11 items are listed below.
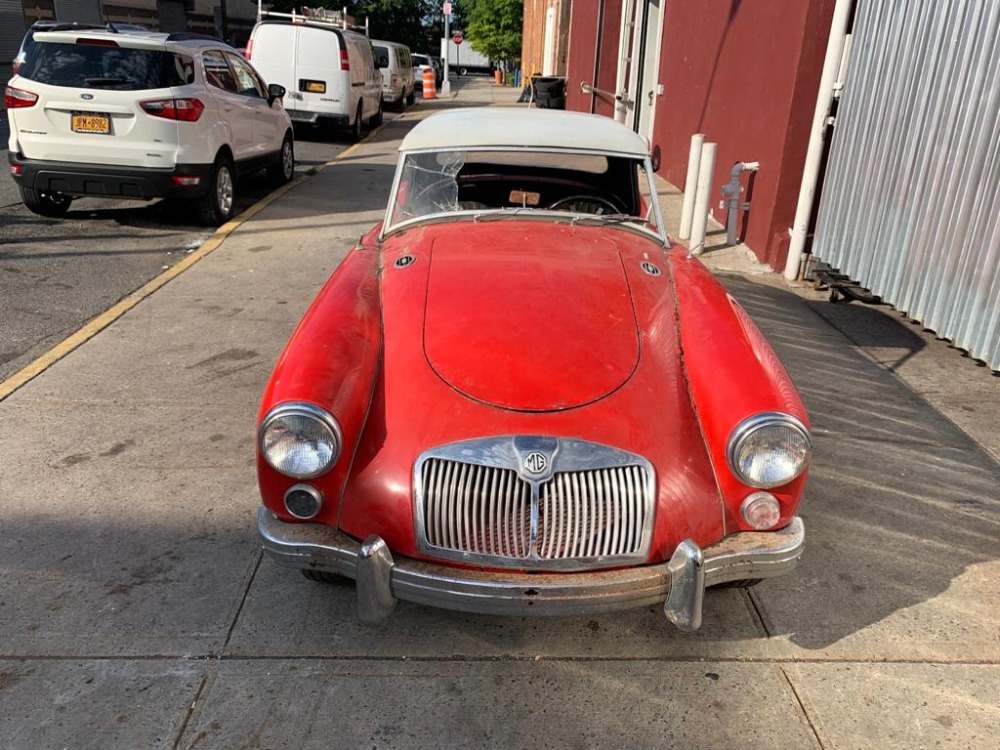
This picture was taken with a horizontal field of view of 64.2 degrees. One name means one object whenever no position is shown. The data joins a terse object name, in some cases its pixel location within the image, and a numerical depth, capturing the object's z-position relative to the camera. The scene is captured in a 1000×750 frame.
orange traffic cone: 34.41
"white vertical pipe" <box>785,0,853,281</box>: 6.65
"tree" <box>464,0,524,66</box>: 44.59
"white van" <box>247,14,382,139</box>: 14.77
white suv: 7.38
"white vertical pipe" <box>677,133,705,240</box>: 8.36
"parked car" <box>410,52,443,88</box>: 38.27
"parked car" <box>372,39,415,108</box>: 23.98
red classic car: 2.42
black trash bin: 21.98
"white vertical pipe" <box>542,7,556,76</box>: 26.94
